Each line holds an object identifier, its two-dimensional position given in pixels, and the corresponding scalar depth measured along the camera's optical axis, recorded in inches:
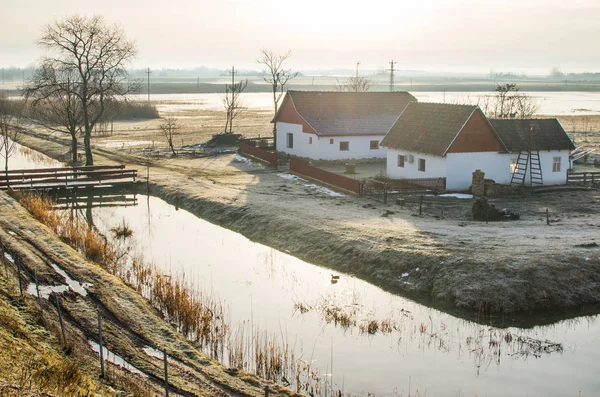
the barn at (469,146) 1413.6
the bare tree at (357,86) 3305.6
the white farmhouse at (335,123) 1846.7
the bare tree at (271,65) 2824.3
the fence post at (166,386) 488.6
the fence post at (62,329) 588.5
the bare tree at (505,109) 2309.5
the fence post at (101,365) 529.0
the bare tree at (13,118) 2037.8
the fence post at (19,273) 689.5
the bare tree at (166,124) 2606.3
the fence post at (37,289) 695.4
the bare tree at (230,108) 2591.0
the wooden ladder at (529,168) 1456.7
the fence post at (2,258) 756.3
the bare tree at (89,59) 1770.4
